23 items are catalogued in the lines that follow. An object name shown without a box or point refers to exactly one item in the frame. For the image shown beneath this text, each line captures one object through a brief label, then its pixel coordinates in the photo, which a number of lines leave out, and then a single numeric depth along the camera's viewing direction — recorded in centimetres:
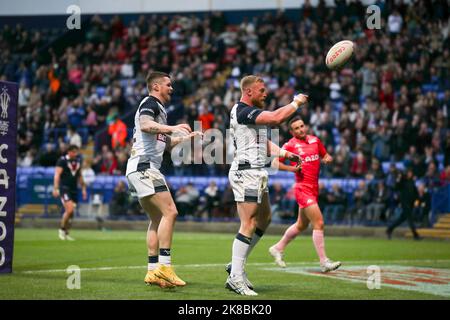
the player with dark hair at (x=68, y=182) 2270
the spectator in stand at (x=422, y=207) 2608
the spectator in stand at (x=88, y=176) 3095
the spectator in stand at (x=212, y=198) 2953
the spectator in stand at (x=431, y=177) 2638
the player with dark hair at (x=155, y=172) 1095
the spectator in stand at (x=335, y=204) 2759
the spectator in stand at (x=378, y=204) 2670
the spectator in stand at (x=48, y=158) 3250
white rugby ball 1189
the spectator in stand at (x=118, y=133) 3241
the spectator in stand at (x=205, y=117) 3103
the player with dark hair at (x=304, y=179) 1429
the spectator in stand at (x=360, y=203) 2720
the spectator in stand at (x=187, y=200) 2981
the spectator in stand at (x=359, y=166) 2794
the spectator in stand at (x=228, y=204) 2906
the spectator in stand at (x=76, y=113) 3491
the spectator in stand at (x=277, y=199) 2852
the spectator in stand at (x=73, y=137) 3222
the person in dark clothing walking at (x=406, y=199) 2500
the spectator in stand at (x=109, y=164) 3147
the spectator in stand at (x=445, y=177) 2614
